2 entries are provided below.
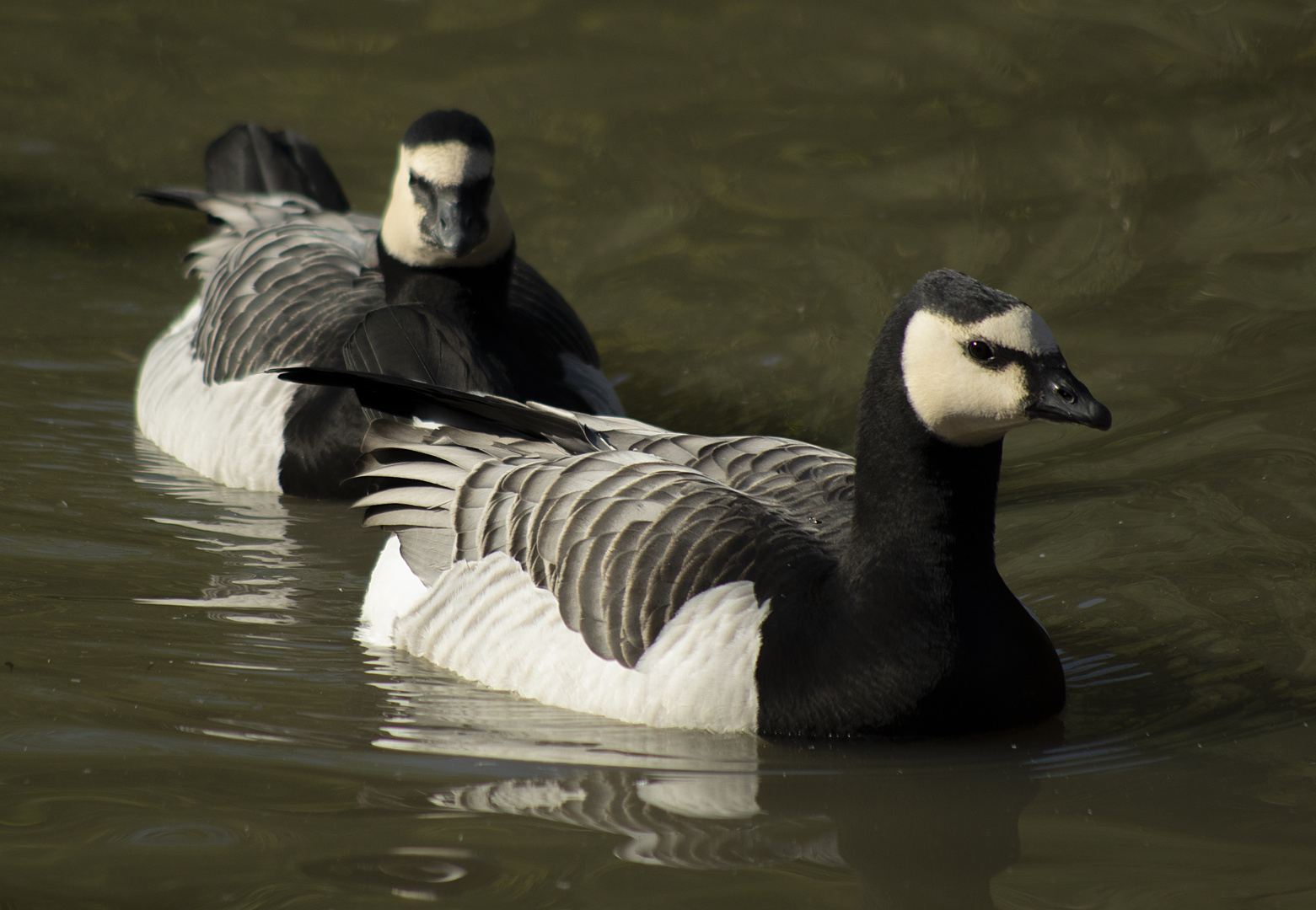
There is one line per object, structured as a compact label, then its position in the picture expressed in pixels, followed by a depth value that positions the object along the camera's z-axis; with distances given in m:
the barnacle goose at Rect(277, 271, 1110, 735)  10.46
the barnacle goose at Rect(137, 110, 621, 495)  17.30
